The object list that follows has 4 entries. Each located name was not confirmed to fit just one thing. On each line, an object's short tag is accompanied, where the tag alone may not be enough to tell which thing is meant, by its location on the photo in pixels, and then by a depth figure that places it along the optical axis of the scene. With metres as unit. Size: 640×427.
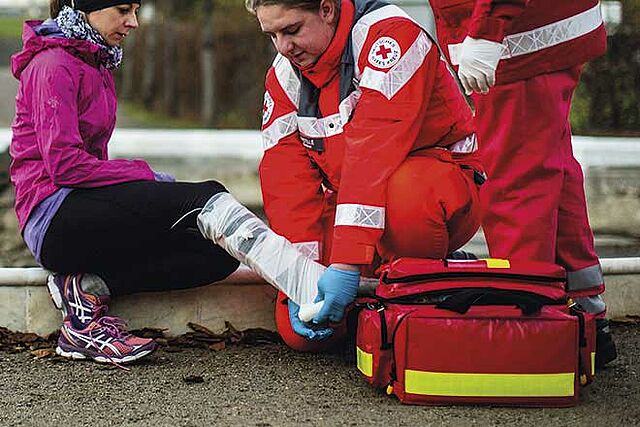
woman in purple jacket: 6.23
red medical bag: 5.34
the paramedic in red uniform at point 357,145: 5.81
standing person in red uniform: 6.15
